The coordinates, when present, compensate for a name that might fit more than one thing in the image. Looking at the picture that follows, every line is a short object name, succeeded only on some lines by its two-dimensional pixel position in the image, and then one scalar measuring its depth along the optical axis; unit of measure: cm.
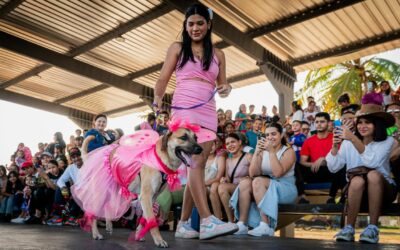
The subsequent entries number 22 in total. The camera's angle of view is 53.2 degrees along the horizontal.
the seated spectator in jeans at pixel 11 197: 900
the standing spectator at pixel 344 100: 669
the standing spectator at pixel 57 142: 1032
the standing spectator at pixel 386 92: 766
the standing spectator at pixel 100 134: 613
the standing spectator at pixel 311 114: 789
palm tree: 1650
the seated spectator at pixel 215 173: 501
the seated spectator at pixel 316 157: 495
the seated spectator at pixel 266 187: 426
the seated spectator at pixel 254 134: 693
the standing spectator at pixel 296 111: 778
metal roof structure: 899
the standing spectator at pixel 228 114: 943
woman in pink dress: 310
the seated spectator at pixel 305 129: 657
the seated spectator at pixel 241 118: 874
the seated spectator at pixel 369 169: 342
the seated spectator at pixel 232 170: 493
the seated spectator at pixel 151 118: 735
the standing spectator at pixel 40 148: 1164
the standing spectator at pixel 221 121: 736
